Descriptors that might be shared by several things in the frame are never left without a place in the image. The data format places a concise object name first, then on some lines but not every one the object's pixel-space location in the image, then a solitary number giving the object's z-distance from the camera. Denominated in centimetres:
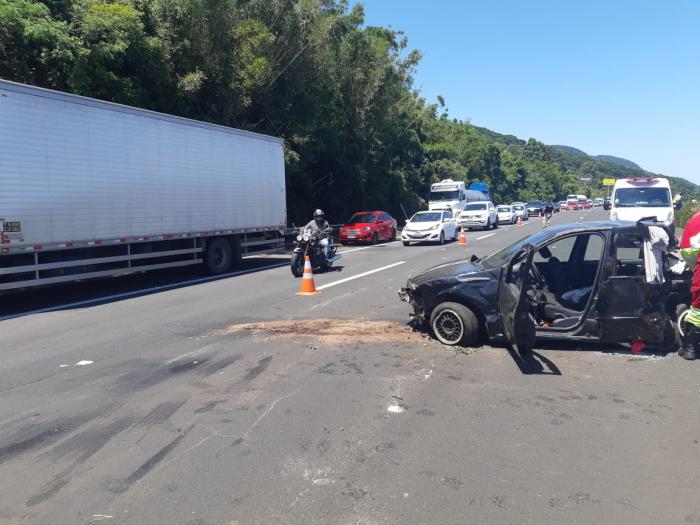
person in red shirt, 631
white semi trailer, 1068
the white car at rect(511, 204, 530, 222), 4842
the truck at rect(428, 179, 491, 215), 4022
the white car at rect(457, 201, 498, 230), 3759
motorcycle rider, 1508
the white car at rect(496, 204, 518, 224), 4631
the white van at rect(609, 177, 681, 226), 1975
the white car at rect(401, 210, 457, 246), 2547
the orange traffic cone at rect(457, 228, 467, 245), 2581
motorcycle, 1491
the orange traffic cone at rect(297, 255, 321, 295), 1191
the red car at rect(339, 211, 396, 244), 2738
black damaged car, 650
